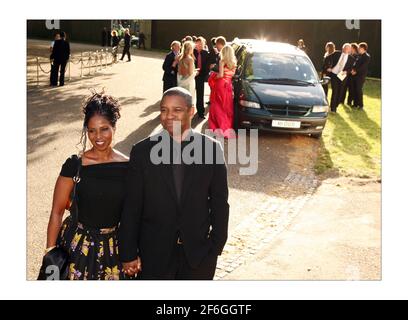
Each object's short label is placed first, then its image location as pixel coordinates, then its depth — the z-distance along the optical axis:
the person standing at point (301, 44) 21.09
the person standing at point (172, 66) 12.85
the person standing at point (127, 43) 25.14
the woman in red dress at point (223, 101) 11.35
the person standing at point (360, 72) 15.48
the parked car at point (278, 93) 10.84
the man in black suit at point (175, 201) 3.51
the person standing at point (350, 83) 15.77
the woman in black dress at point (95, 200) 3.62
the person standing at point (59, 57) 15.70
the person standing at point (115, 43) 25.01
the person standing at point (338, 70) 15.04
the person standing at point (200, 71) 13.16
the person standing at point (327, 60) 15.07
